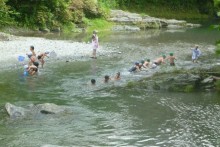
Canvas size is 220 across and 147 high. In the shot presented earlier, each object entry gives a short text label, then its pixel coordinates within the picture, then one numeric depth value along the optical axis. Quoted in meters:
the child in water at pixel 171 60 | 27.97
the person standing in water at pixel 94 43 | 30.17
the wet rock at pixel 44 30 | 43.94
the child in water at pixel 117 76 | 23.28
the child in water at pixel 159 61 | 28.09
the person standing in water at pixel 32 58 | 24.88
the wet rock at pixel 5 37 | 33.72
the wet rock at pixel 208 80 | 21.41
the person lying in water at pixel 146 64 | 26.51
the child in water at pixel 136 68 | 25.42
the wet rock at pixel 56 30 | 45.13
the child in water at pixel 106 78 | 22.57
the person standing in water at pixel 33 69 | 24.45
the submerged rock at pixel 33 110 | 16.19
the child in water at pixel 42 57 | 26.58
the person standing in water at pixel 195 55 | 29.34
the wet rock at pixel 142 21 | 55.34
